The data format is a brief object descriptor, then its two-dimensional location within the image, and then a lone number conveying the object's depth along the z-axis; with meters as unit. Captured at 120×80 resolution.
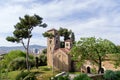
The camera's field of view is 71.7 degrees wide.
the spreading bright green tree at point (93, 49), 11.06
